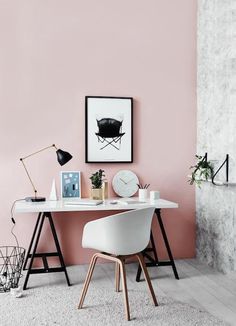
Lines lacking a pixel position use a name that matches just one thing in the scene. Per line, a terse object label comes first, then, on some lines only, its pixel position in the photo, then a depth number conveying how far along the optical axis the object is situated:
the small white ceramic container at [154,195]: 3.85
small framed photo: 3.98
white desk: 3.41
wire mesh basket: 3.34
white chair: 2.82
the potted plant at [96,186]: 3.87
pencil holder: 3.98
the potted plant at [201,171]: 3.91
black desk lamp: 3.69
